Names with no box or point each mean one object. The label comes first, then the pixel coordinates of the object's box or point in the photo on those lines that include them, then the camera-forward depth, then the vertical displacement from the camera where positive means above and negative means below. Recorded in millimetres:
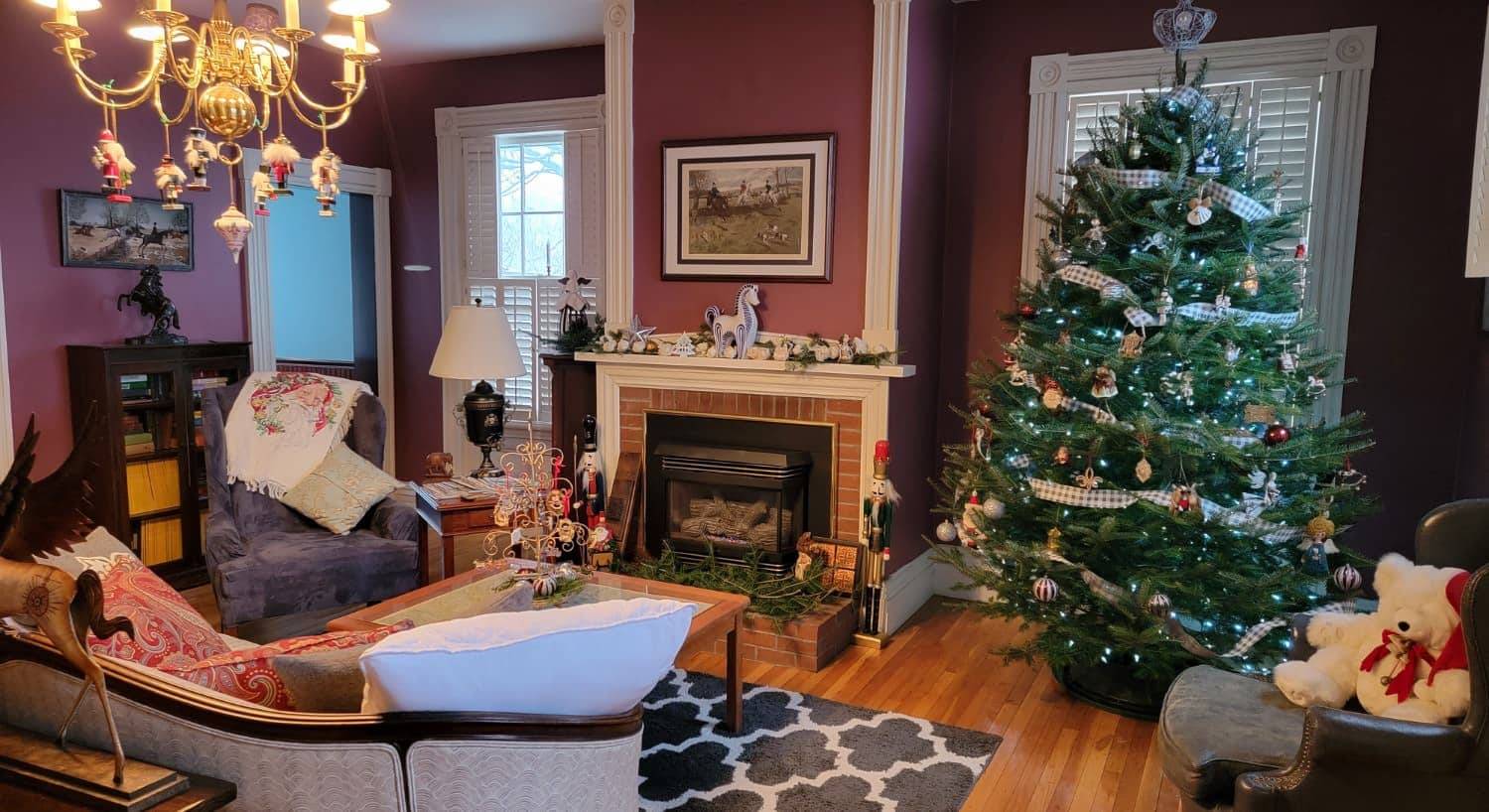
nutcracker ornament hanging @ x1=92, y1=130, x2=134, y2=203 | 2635 +363
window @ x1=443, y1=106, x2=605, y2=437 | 5309 +380
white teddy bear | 1941 -756
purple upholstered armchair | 3498 -1011
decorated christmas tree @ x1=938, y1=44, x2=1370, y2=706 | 3000 -391
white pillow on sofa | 1522 -607
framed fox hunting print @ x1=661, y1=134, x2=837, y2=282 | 3947 +400
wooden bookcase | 4234 -703
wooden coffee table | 2807 -969
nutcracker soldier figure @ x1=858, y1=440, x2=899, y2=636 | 3795 -947
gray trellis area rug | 2674 -1412
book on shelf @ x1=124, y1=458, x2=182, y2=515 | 4383 -918
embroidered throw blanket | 3914 -573
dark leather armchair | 1773 -907
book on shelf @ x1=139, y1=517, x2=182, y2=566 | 4449 -1195
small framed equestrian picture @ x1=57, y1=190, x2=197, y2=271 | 4305 +277
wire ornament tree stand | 2793 -677
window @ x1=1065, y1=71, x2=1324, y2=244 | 3811 +771
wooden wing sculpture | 1346 -375
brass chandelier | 2307 +585
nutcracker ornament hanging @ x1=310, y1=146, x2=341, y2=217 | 2715 +351
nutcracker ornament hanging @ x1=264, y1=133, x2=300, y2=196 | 2584 +376
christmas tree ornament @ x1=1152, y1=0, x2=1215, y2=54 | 3148 +957
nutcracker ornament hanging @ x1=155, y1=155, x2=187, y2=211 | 2703 +329
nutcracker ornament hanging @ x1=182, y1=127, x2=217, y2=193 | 2761 +417
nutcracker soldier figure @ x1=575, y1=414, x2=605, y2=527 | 4305 -825
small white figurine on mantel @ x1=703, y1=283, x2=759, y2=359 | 4031 -115
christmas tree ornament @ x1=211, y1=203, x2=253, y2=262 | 2766 +198
